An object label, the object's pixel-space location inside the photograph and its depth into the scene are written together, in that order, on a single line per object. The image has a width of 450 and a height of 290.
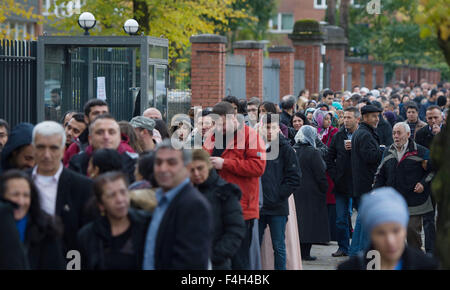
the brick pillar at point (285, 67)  26.92
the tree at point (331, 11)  40.81
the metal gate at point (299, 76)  28.76
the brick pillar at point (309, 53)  30.13
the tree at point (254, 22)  49.21
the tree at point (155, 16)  23.14
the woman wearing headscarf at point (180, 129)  11.35
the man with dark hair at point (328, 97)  19.38
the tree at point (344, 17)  42.47
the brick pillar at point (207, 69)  19.80
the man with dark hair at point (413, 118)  15.71
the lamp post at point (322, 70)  30.73
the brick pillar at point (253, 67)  23.25
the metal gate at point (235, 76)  21.30
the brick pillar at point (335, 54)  34.50
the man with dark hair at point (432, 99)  25.73
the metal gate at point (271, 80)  24.94
